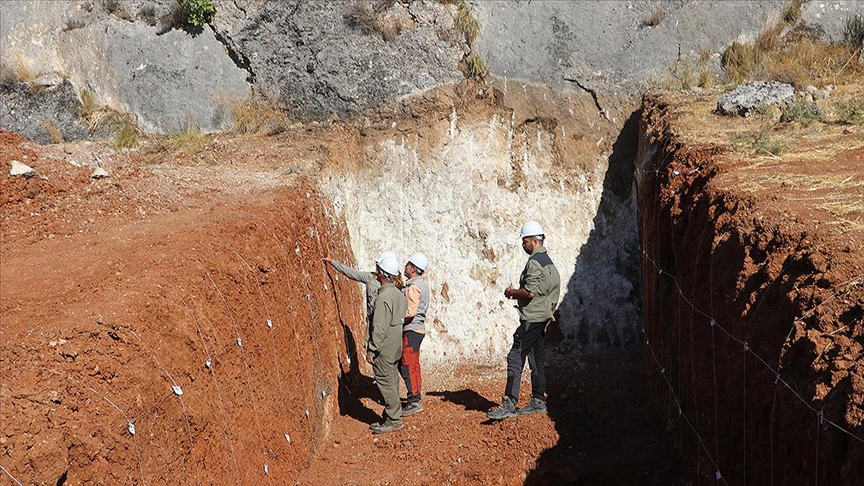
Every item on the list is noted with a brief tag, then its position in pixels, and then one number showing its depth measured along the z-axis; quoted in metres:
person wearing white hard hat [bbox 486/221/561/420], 8.66
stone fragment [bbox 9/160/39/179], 9.09
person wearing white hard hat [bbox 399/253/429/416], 9.54
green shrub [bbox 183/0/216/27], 14.10
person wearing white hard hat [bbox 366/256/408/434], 8.88
